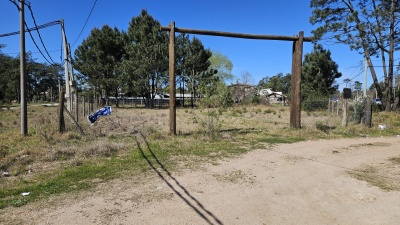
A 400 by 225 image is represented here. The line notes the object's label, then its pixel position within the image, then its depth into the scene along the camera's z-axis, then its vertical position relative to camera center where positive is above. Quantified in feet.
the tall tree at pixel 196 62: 141.08 +17.61
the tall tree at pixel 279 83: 371.68 +22.63
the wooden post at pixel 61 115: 37.01 -2.29
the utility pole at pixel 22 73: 38.83 +2.98
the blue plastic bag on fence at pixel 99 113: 39.34 -2.06
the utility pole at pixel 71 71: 65.30 +5.65
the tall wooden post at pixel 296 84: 44.83 +2.47
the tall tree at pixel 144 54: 123.24 +17.92
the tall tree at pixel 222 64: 233.55 +27.17
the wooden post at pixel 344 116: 53.06 -2.60
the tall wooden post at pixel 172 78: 38.63 +2.60
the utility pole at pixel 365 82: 64.66 +4.39
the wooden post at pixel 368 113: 52.31 -1.90
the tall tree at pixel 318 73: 139.03 +13.25
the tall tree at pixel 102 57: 135.64 +18.29
